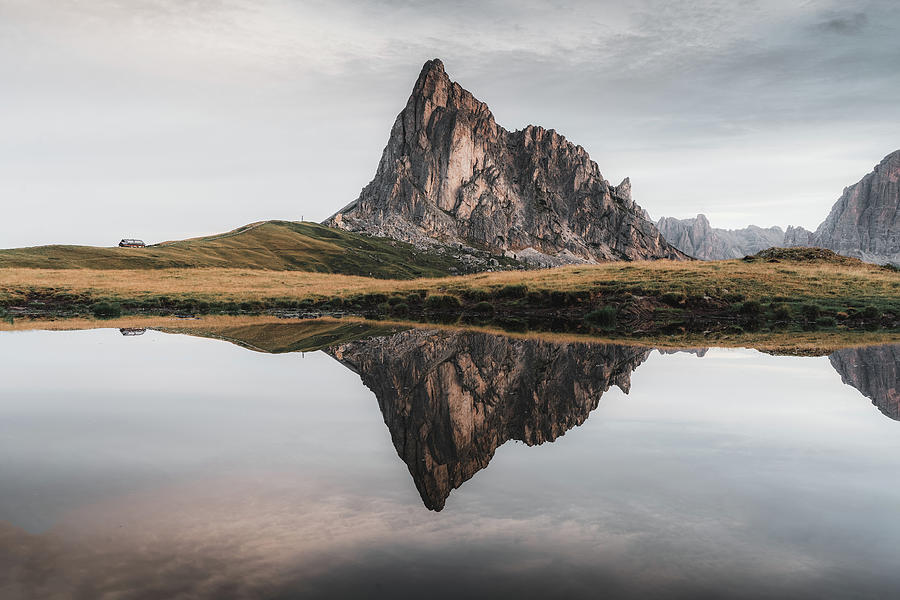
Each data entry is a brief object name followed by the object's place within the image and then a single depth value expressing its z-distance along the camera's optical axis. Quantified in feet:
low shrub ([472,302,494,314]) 148.77
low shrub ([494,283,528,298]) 157.38
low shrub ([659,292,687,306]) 139.13
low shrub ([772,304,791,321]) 130.41
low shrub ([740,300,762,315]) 136.15
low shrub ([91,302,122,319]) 150.71
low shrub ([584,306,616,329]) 125.59
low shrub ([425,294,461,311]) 156.04
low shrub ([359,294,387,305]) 173.26
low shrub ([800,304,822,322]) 132.26
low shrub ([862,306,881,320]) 128.57
